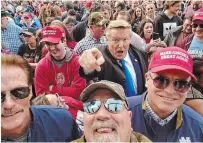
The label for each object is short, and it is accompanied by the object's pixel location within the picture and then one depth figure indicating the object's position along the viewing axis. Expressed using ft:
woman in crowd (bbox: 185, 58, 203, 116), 4.62
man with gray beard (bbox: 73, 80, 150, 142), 3.49
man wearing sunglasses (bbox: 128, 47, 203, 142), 4.13
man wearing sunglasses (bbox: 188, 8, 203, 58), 7.34
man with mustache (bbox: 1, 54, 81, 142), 3.77
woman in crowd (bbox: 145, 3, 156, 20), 12.52
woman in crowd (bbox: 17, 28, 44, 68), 9.65
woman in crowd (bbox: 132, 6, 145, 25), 13.76
